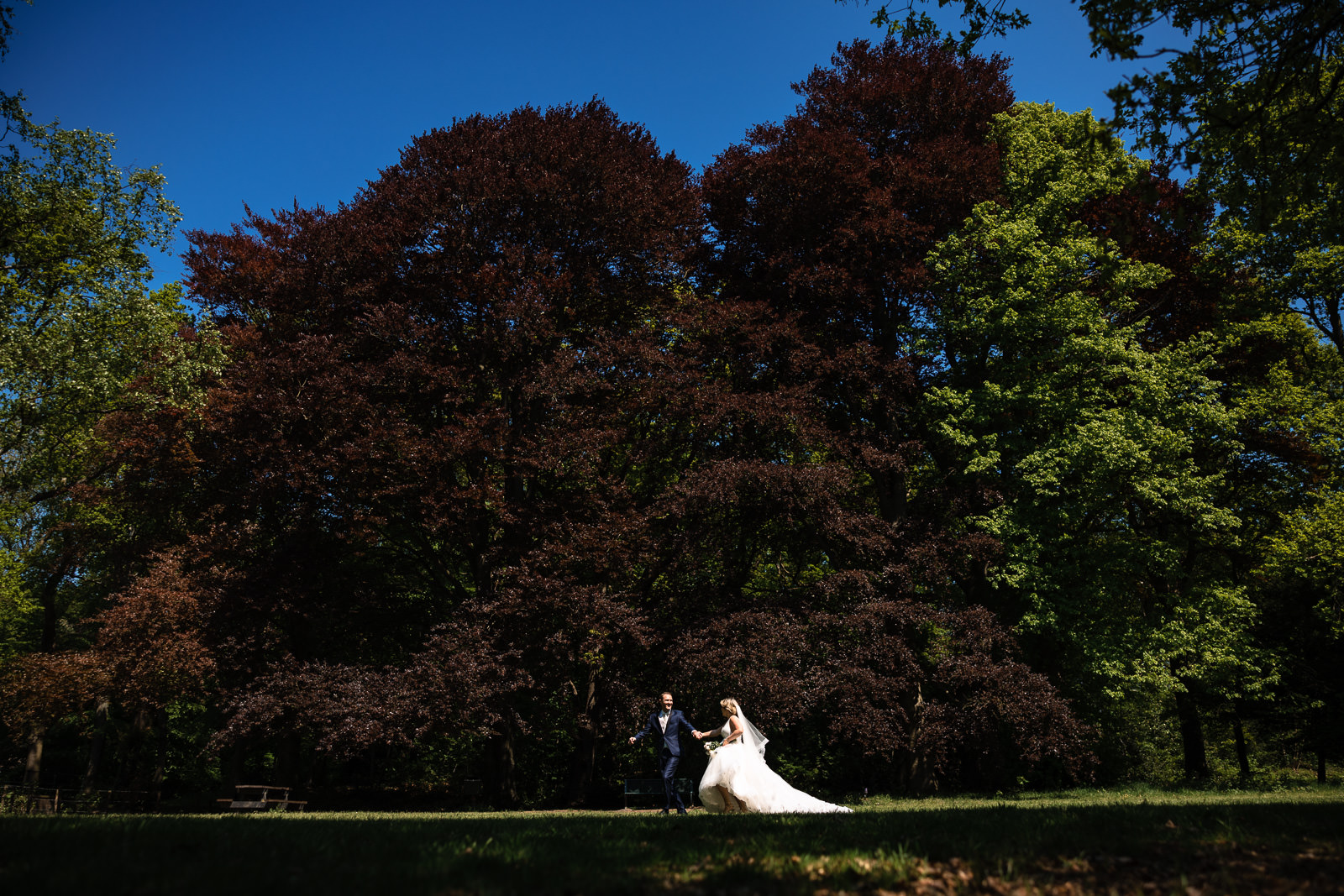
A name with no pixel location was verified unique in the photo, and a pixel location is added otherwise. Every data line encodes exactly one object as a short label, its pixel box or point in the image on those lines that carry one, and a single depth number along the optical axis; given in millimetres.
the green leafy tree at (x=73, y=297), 19594
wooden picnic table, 17922
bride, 11430
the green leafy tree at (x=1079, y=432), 18891
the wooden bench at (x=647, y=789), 19923
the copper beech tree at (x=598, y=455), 18156
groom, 13680
